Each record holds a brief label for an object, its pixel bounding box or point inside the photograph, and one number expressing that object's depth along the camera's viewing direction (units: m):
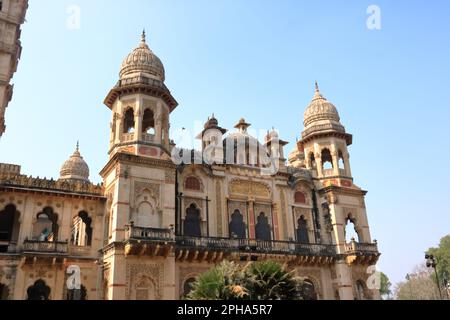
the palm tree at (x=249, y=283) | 12.61
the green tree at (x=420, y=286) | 51.38
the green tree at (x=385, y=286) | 72.38
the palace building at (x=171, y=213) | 20.36
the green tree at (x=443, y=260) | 52.44
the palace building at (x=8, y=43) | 22.59
